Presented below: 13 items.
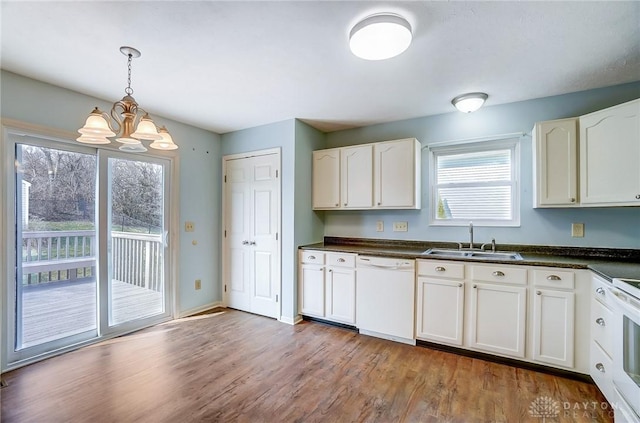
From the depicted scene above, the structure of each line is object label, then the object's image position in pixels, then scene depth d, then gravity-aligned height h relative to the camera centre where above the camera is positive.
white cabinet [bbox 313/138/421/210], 3.19 +0.40
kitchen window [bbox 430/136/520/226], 3.03 +0.30
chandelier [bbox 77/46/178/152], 1.75 +0.51
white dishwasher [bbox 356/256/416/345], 2.87 -0.90
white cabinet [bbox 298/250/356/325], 3.21 -0.87
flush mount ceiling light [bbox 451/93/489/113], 2.70 +1.03
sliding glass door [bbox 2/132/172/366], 2.46 -0.34
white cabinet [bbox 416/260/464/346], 2.64 -0.86
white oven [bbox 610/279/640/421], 1.51 -0.73
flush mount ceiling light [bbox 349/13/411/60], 1.65 +1.04
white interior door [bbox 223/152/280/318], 3.61 -0.31
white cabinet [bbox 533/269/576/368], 2.25 -0.85
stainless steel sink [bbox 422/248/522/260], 2.76 -0.44
